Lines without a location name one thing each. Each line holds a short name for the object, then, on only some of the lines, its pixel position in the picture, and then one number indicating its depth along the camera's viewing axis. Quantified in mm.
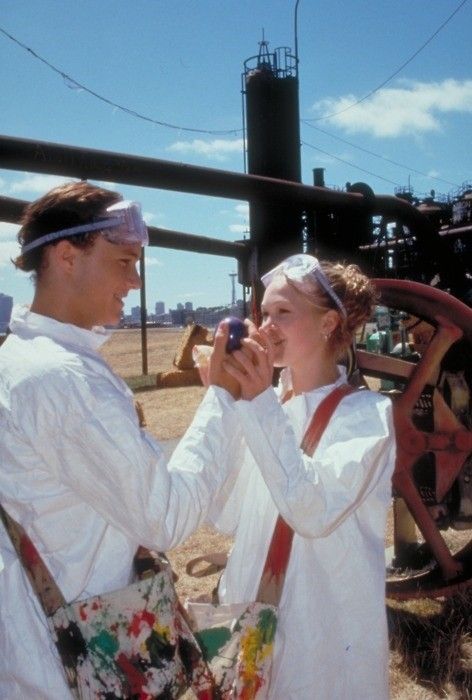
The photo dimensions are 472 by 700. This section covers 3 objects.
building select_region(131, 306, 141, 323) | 129750
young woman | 1542
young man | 1314
